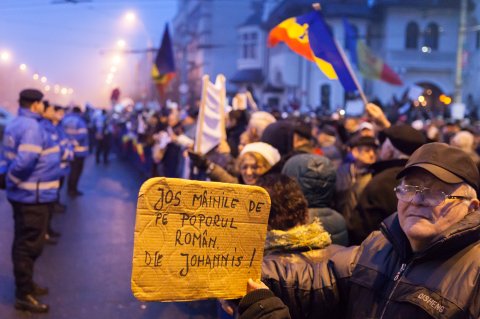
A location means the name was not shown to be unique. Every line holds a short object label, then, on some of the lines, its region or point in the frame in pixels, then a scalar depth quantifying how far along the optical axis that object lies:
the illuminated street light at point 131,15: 26.51
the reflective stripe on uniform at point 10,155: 5.52
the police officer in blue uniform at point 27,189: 5.38
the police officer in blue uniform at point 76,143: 12.20
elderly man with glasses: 2.00
